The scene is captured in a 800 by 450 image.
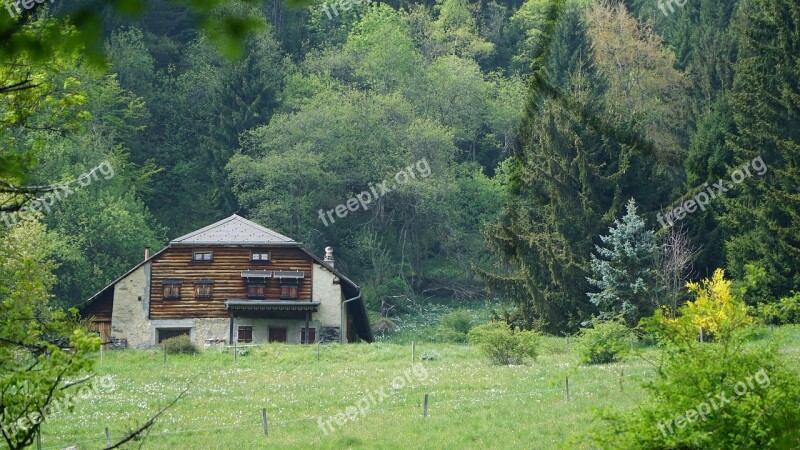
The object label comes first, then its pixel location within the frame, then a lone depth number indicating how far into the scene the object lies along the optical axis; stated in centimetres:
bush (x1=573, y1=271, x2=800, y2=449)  1237
